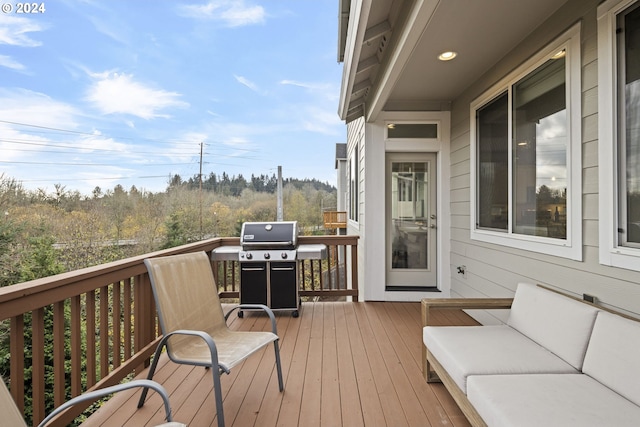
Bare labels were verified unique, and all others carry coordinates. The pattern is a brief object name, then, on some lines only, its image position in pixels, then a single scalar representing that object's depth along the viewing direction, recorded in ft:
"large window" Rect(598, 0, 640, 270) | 5.57
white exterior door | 13.99
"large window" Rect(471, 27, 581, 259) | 7.01
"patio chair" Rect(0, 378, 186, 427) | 3.25
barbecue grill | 12.25
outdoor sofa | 4.13
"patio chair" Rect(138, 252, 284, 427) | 6.03
